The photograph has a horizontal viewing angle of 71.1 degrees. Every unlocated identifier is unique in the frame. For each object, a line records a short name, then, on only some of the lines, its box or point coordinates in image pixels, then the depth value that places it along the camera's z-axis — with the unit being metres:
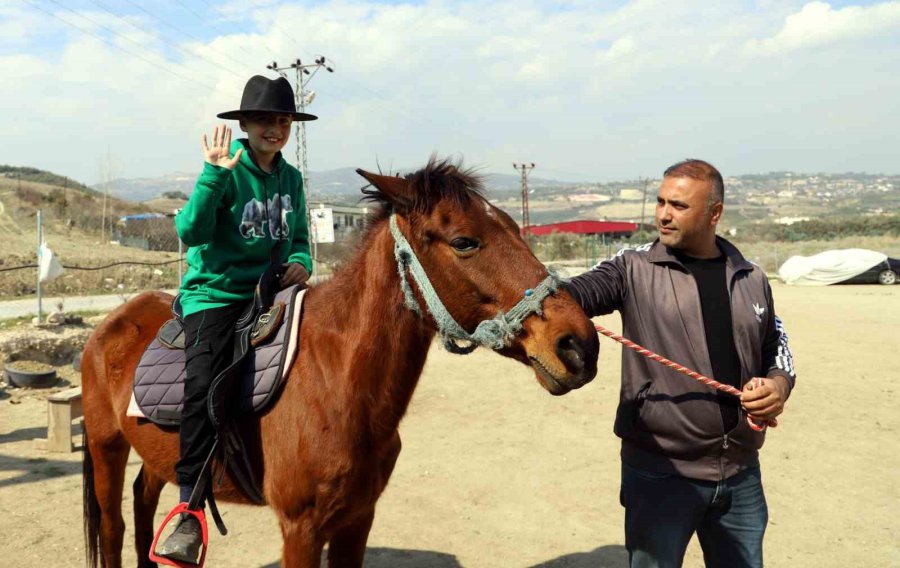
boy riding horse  2.72
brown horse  2.21
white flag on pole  11.18
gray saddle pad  2.77
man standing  2.55
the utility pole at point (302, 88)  25.42
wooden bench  6.34
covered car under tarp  24.19
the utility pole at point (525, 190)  44.36
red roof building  68.88
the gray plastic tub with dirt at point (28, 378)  8.80
